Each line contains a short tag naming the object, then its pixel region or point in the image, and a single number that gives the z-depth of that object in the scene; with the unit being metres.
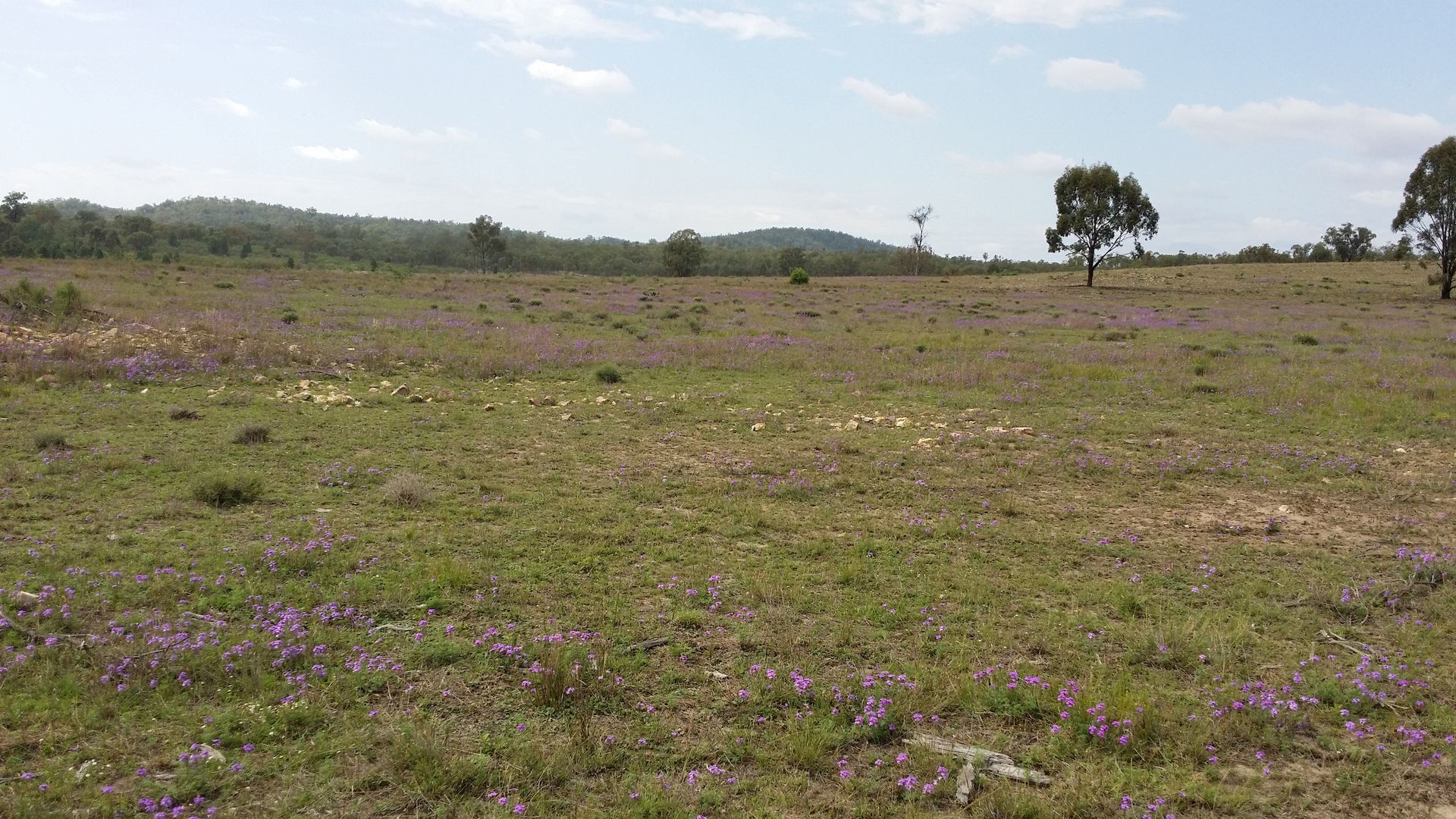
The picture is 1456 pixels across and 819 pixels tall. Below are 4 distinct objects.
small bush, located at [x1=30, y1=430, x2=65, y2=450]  9.12
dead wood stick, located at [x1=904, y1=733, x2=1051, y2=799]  3.98
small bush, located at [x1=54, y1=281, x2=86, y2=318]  18.47
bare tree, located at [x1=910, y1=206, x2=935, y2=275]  87.29
